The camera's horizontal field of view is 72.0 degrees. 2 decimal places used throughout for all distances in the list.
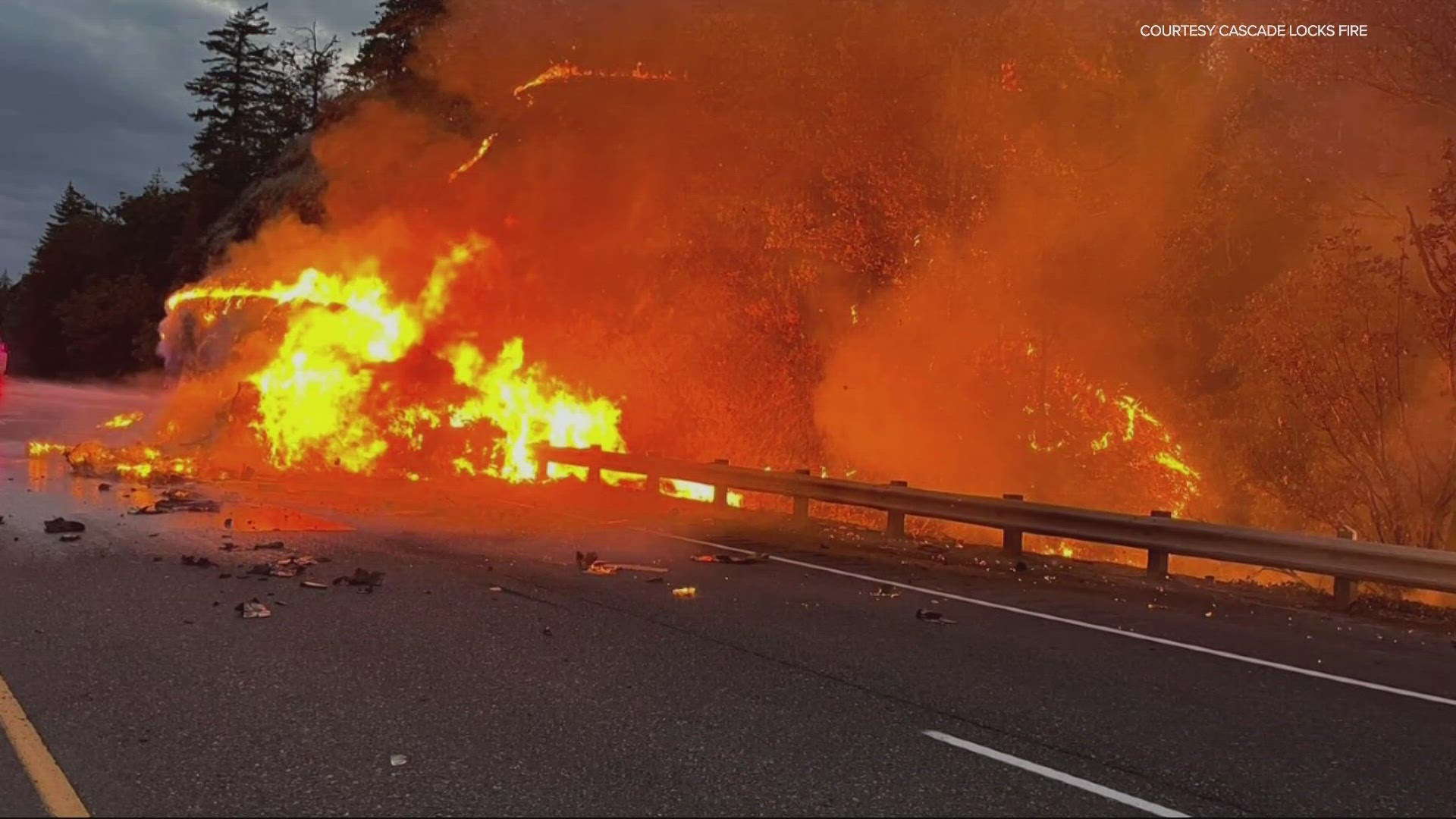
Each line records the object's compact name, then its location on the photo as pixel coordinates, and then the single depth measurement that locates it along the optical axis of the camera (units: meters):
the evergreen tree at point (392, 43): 31.38
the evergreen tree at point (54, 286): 69.38
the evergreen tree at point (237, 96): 63.44
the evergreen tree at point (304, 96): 57.42
